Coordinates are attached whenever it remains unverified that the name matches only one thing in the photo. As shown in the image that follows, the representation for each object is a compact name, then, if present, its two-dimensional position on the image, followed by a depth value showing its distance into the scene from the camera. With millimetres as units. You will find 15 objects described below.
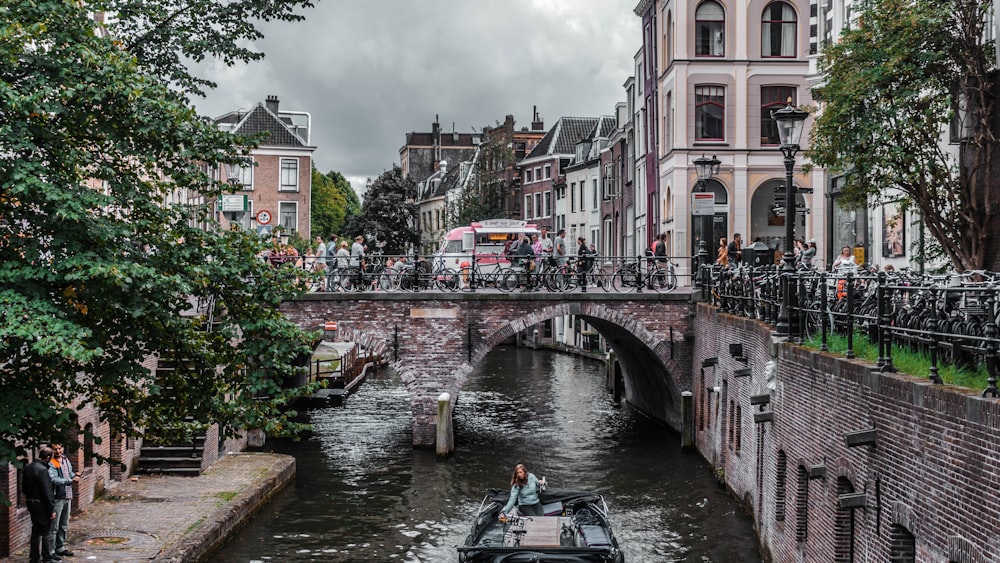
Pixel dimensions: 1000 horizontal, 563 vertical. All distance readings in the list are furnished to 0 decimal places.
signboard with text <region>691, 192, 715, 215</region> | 27203
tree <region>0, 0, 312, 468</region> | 13750
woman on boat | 20750
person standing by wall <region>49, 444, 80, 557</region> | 17828
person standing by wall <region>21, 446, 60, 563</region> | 17453
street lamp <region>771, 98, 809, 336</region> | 18953
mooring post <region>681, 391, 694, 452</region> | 32781
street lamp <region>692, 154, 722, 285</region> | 27953
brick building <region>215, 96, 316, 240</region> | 68188
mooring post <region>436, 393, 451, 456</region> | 32500
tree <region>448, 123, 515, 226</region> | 82312
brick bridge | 33469
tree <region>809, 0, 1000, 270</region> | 21594
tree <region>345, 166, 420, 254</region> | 90688
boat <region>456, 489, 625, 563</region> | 17984
